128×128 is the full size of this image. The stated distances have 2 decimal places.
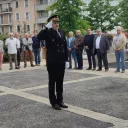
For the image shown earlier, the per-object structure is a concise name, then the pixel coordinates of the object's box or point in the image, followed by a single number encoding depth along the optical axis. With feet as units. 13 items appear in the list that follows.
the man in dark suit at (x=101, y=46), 47.57
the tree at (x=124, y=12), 126.41
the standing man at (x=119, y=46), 45.60
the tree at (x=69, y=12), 97.04
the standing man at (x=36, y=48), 58.95
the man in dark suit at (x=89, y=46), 49.75
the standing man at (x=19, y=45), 57.09
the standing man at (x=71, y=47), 52.95
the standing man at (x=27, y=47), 58.48
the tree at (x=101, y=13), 189.57
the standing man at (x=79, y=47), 51.08
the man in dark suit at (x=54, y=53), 25.38
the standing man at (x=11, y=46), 55.62
